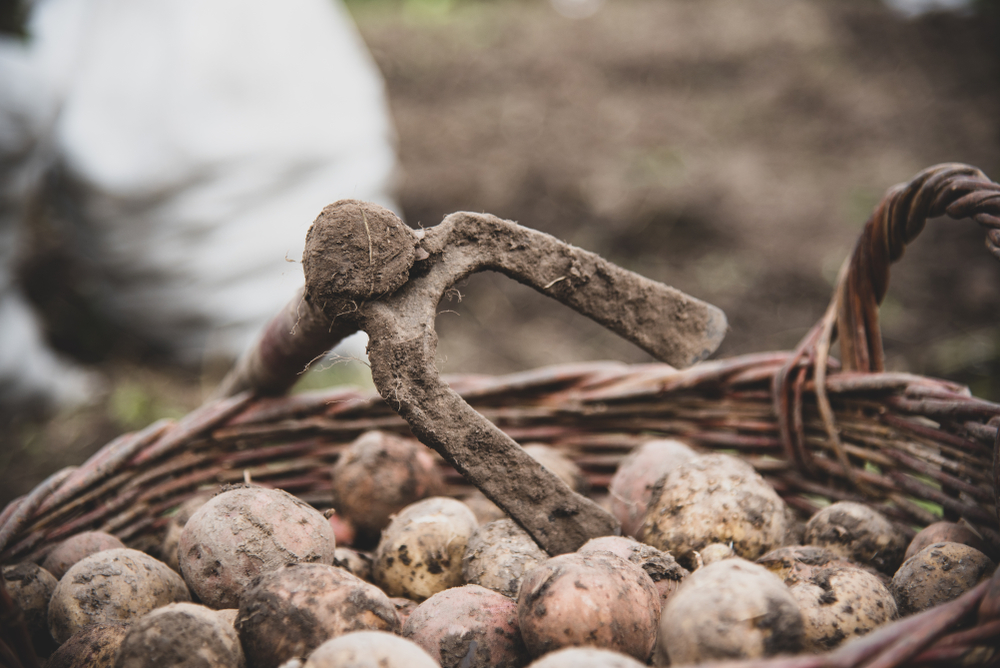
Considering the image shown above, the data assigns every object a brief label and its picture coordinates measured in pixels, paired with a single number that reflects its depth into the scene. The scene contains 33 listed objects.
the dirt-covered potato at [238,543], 0.79
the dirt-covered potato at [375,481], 0.89
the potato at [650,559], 0.80
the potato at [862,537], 0.84
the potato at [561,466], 0.90
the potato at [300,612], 0.75
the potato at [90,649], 0.76
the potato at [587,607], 0.75
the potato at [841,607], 0.77
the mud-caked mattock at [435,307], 0.78
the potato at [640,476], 0.88
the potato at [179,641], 0.73
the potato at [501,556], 0.81
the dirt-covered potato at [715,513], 0.83
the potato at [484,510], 0.91
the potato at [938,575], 0.78
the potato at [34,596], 0.81
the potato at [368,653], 0.71
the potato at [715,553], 0.81
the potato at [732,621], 0.72
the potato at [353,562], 0.85
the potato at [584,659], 0.71
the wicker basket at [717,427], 0.83
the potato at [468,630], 0.76
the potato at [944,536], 0.81
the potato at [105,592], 0.79
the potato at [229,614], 0.76
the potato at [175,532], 0.86
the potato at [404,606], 0.82
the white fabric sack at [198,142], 1.43
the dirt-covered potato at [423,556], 0.84
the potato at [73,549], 0.84
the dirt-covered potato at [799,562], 0.79
